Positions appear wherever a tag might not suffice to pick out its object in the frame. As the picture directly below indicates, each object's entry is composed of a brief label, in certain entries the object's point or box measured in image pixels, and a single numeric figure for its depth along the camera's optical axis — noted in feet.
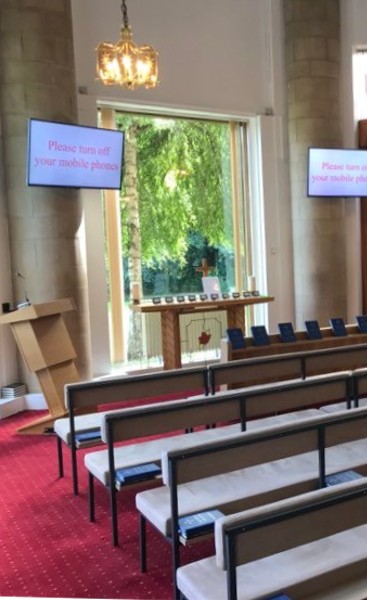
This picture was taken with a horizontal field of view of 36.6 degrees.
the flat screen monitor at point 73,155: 16.01
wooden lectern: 13.83
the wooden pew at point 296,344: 14.79
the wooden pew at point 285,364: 10.94
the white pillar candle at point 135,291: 18.51
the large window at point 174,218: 21.03
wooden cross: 20.13
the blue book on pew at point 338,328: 16.38
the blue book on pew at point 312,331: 15.92
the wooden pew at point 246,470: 6.47
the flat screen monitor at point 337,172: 22.02
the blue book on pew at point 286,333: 15.66
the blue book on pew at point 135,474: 8.23
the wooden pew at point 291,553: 4.75
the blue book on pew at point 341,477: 7.59
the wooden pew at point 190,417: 8.11
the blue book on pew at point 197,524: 6.53
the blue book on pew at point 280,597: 5.03
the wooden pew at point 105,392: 9.71
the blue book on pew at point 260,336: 15.16
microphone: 17.20
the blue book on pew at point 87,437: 10.20
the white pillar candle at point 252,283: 20.43
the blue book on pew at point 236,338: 14.74
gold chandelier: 13.58
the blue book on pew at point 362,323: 16.57
